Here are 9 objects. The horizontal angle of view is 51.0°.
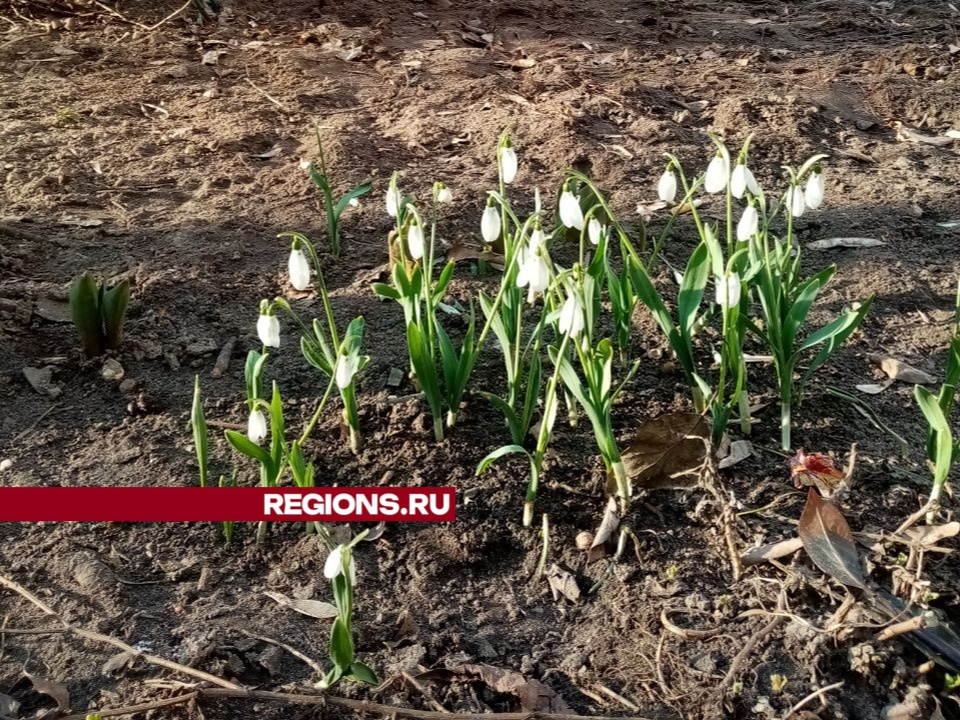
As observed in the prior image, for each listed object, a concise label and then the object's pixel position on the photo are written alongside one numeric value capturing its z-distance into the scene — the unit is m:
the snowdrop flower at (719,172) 2.42
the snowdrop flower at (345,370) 2.23
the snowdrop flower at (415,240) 2.42
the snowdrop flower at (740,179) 2.35
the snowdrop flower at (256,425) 2.13
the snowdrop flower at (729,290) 2.34
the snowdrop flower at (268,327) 2.17
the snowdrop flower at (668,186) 2.57
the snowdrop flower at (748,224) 2.39
